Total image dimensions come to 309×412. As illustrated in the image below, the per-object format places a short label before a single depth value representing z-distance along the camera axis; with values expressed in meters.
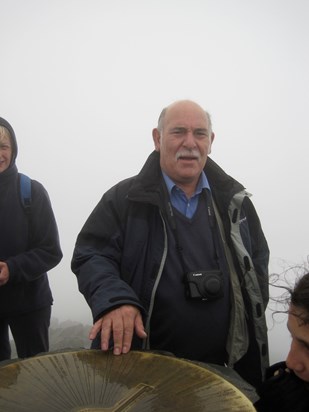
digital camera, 1.43
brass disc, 0.87
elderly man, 1.44
